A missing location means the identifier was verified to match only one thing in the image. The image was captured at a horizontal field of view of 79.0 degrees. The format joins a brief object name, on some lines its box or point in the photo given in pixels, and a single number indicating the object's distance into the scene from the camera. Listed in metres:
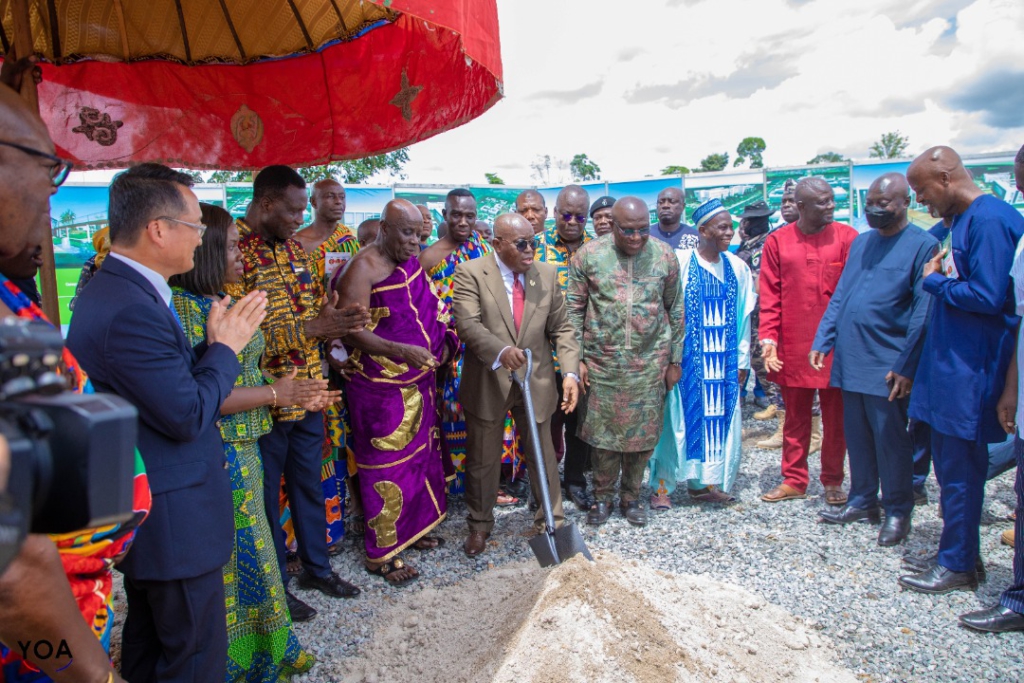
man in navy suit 1.74
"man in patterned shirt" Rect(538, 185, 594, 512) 4.82
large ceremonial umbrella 3.05
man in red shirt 4.44
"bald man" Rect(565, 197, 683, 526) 4.19
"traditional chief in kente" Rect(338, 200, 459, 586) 3.54
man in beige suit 3.78
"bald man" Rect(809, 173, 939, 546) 3.86
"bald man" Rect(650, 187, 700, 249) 5.82
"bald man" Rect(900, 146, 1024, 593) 3.12
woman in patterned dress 2.37
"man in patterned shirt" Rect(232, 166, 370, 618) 3.08
